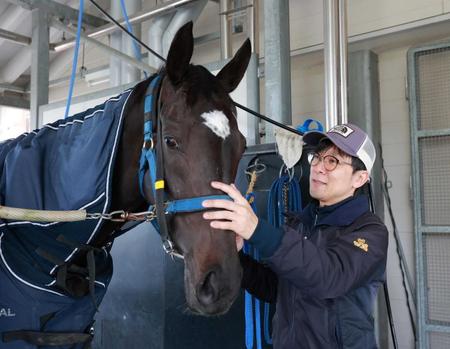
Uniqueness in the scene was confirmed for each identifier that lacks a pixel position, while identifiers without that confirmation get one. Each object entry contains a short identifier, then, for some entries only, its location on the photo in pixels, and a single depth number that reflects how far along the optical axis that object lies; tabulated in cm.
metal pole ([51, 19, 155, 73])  271
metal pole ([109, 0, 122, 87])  328
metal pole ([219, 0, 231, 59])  276
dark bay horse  102
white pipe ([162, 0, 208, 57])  296
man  101
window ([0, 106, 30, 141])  655
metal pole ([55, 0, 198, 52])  275
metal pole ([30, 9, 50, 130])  298
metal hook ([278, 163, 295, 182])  180
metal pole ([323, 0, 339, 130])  189
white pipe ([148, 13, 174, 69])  304
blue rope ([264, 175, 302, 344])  179
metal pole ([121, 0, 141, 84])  318
